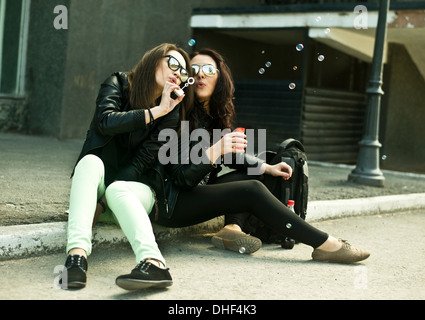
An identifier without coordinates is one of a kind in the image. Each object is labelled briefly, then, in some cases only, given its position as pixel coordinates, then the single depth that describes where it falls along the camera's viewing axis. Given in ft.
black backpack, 13.20
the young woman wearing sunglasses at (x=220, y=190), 11.42
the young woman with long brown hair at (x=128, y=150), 9.83
